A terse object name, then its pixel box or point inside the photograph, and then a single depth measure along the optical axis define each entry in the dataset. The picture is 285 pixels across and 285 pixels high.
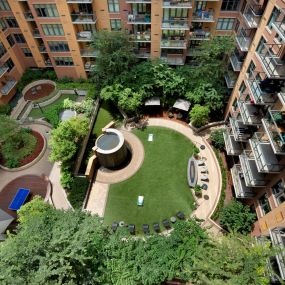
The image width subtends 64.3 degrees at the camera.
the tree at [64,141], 30.31
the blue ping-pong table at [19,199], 30.45
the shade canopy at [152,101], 38.53
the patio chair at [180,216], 28.89
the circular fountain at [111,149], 32.03
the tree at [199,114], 34.87
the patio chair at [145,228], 27.86
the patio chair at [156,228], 28.22
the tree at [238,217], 25.62
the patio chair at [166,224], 28.55
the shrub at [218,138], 34.26
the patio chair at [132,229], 27.92
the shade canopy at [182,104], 37.65
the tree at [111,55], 35.31
